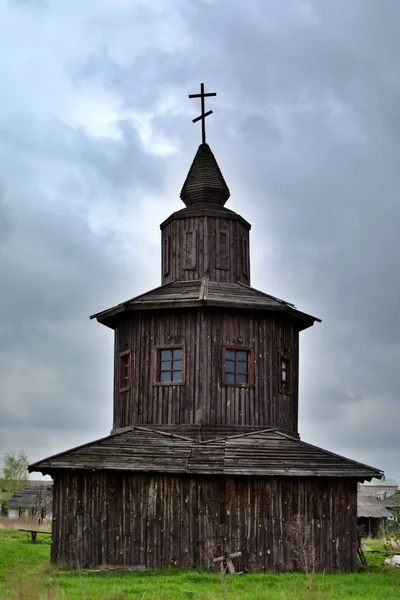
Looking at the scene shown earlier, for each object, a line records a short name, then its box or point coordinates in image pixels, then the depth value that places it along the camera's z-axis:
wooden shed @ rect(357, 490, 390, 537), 51.78
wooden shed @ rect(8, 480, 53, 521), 61.97
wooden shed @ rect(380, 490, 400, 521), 72.25
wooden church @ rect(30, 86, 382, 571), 18.86
